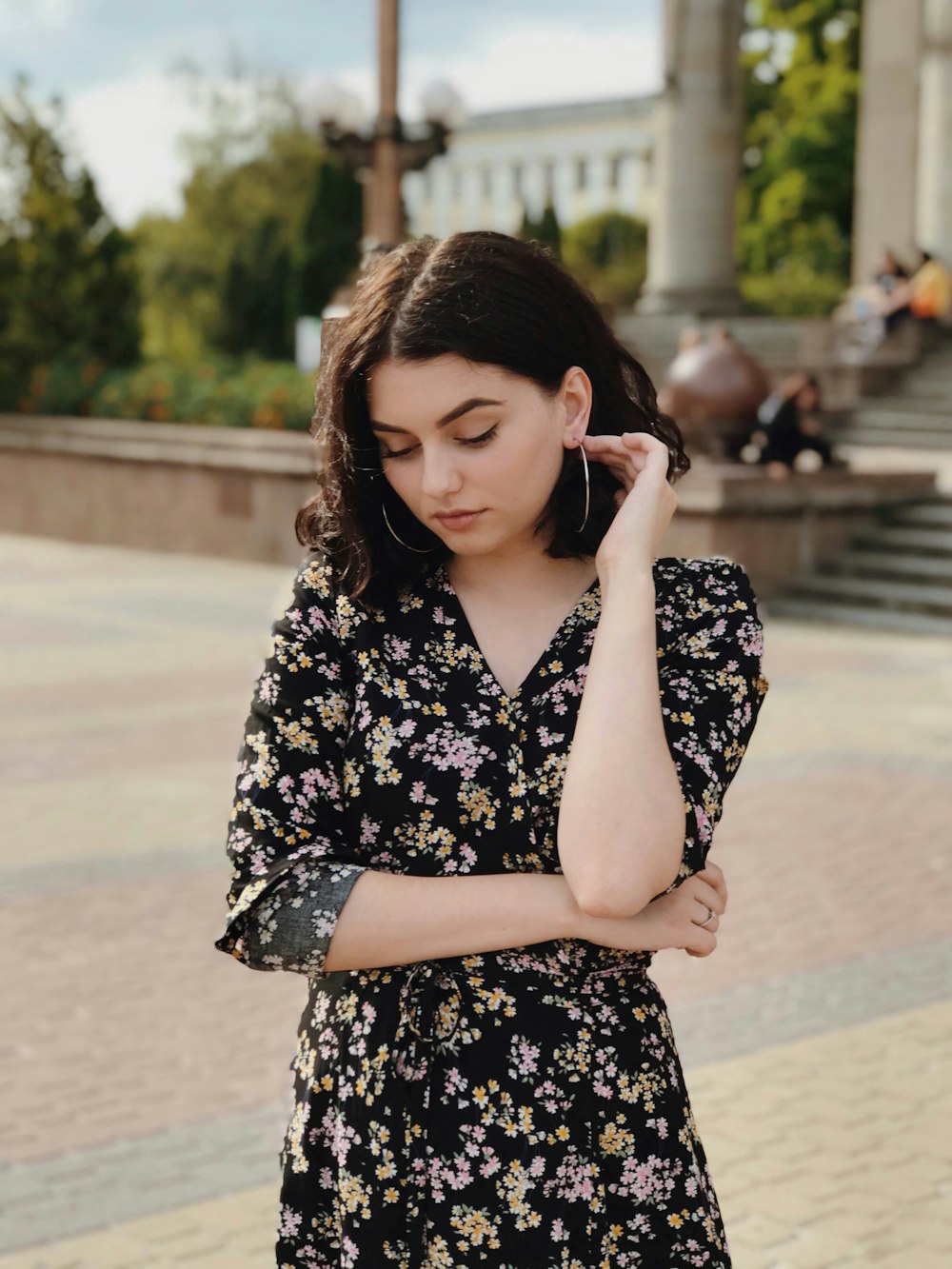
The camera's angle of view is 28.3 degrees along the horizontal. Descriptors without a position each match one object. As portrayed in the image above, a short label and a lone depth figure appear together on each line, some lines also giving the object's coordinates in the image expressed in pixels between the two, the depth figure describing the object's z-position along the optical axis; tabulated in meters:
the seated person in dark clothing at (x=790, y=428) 15.27
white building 111.56
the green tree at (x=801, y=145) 48.03
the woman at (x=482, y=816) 2.00
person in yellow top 24.16
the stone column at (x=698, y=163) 27.12
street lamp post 16.48
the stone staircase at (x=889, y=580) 14.21
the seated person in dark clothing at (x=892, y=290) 24.05
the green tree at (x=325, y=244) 34.19
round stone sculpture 15.69
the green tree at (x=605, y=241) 77.69
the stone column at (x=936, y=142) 27.28
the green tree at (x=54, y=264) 24.91
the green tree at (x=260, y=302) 36.47
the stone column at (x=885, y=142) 29.19
